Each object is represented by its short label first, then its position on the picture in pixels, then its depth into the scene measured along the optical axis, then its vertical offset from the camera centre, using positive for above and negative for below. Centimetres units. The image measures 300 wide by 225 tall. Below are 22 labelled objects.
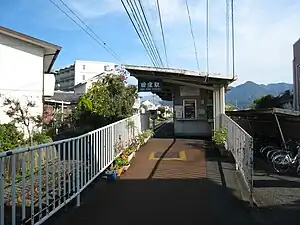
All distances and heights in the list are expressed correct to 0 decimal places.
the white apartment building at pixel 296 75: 1412 +249
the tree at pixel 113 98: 1012 +76
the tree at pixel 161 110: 3781 +70
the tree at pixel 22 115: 908 +1
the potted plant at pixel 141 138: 833 -89
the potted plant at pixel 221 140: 723 -85
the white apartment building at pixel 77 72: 3994 +783
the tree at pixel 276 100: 1841 +118
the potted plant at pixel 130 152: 628 -110
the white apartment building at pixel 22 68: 947 +205
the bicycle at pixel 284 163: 594 -128
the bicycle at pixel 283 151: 626 -105
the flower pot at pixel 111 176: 482 -131
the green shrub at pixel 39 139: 777 -83
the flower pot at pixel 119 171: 514 -130
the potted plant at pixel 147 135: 915 -85
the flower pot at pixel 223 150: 702 -115
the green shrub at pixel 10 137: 689 -71
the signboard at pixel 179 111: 1101 +17
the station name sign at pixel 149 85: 1070 +140
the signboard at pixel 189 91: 1086 +113
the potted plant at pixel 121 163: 527 -118
